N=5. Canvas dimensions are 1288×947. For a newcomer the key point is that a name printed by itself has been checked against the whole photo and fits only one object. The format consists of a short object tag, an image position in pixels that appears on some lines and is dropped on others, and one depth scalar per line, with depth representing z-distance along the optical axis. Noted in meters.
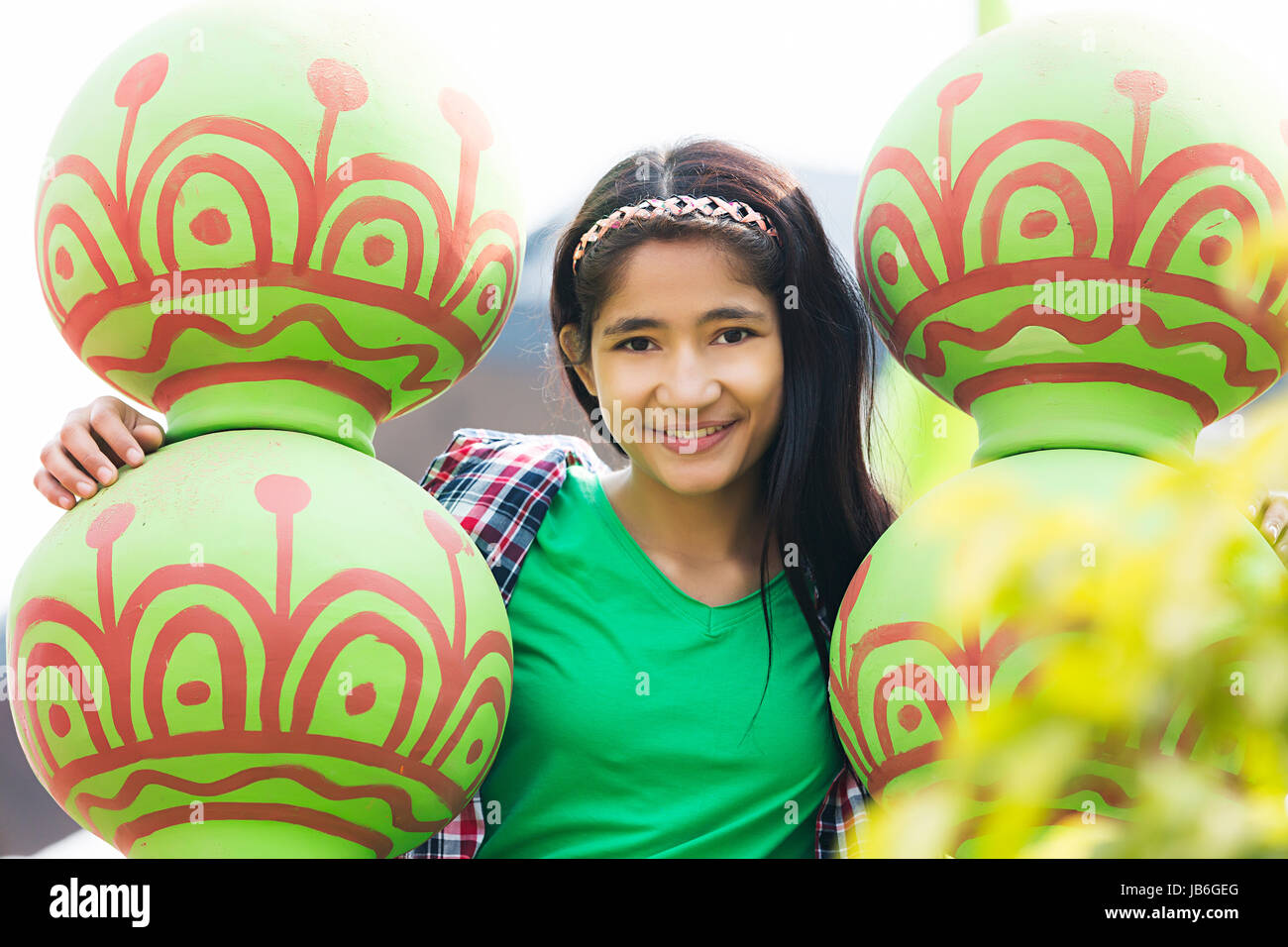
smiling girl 1.99
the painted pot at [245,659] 1.81
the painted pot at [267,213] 1.84
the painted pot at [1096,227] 1.83
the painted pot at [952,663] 1.79
